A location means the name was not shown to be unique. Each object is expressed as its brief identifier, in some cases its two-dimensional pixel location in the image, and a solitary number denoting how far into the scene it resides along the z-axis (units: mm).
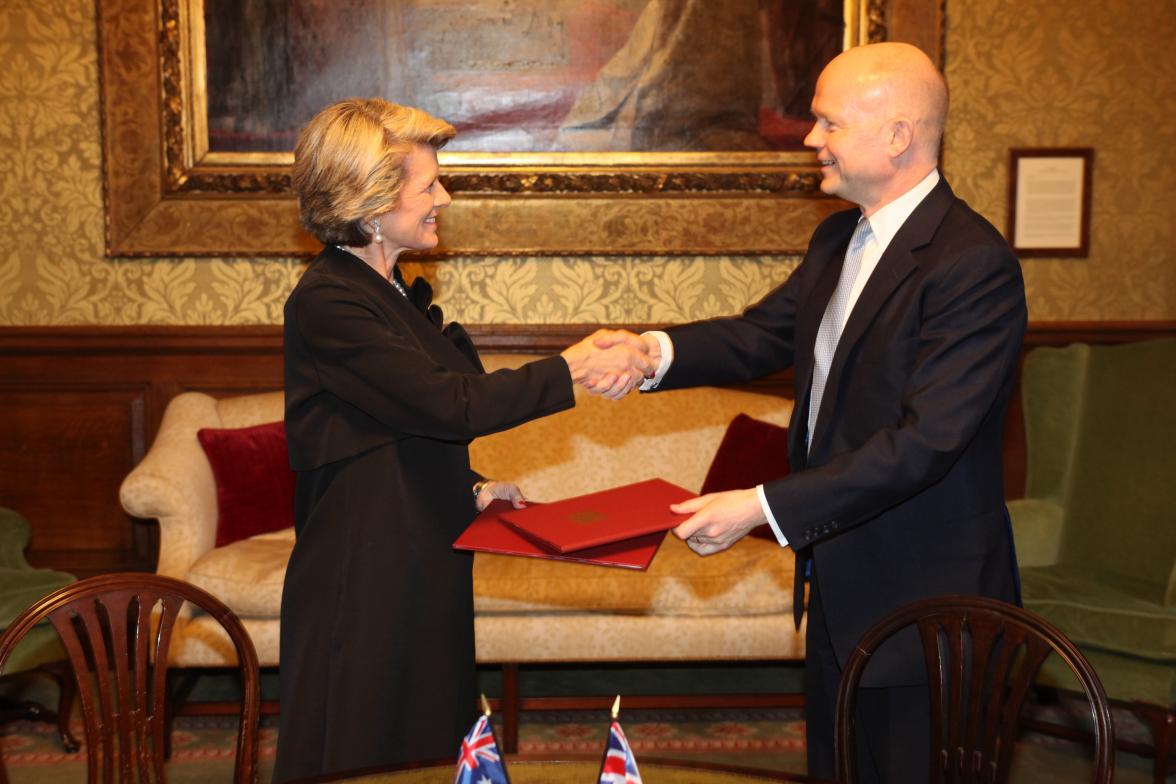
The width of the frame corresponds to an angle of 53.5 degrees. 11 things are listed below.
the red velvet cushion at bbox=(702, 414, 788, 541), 4160
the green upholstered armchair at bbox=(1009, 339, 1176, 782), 3439
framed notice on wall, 4828
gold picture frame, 4535
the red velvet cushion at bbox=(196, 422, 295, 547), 4164
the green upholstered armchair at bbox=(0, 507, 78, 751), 3656
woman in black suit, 2182
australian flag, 1049
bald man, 2123
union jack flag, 1044
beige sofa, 3781
